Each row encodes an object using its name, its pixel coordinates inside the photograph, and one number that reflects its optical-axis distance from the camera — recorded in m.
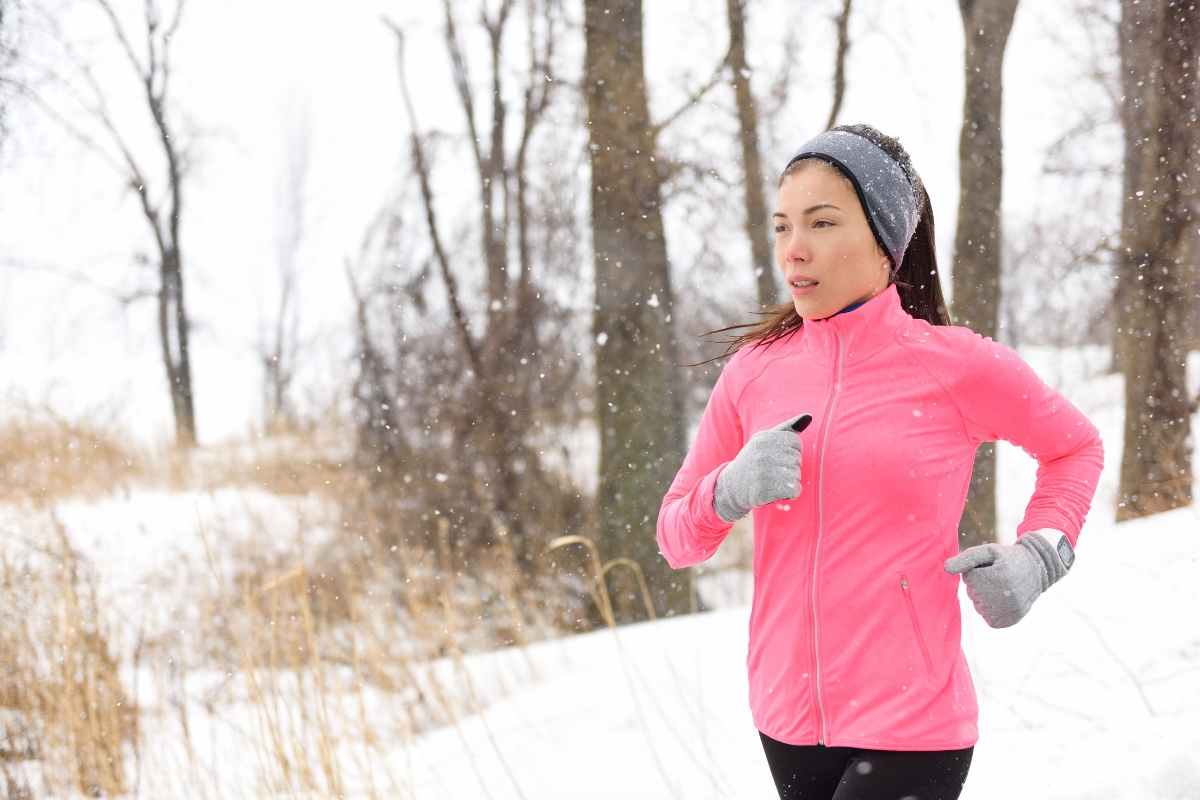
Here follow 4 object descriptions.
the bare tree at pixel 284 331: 8.03
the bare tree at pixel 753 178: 6.10
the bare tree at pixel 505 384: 7.31
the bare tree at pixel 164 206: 8.84
